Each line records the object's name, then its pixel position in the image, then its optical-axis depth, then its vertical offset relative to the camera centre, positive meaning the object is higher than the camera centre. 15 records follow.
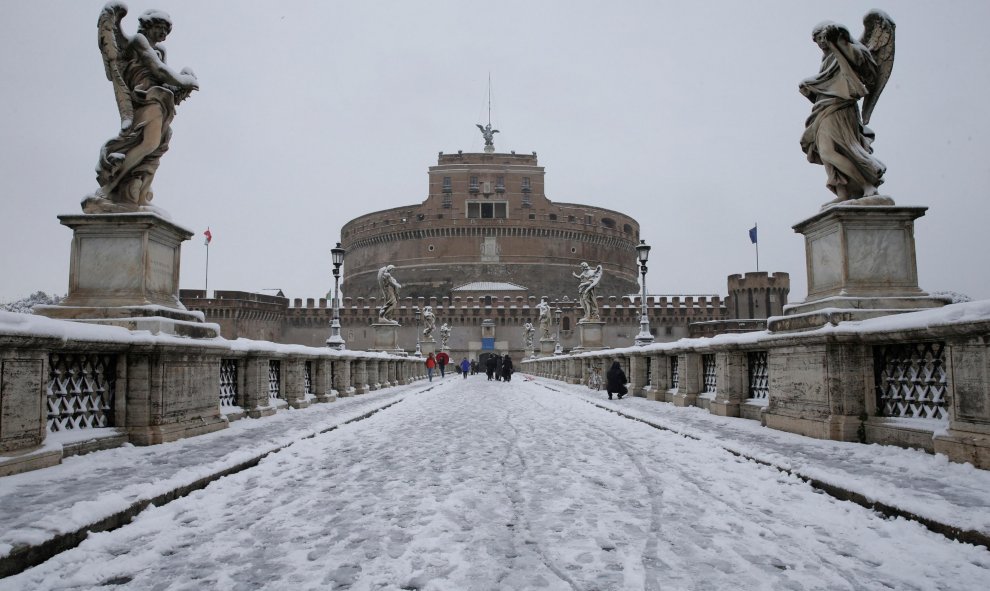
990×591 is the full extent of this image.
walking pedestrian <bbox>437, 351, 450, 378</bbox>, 37.28 -0.95
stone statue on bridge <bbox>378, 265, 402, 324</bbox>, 28.66 +2.27
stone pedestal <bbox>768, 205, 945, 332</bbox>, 6.38 +0.77
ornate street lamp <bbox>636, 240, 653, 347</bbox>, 19.16 +0.66
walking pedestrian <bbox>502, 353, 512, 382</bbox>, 30.62 -1.29
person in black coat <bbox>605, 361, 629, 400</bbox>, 13.78 -0.84
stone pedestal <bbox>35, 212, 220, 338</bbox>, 6.44 +0.81
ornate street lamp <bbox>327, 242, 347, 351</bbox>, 18.77 +1.11
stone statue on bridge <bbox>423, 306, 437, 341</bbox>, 47.16 +1.40
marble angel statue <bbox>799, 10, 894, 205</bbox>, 6.73 +2.53
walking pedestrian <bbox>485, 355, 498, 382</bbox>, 32.19 -1.17
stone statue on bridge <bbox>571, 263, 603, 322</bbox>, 28.06 +2.32
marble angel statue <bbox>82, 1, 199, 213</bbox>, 6.76 +2.54
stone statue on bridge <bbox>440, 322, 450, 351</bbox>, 56.89 +0.79
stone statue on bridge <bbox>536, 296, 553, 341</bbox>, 43.78 +1.49
